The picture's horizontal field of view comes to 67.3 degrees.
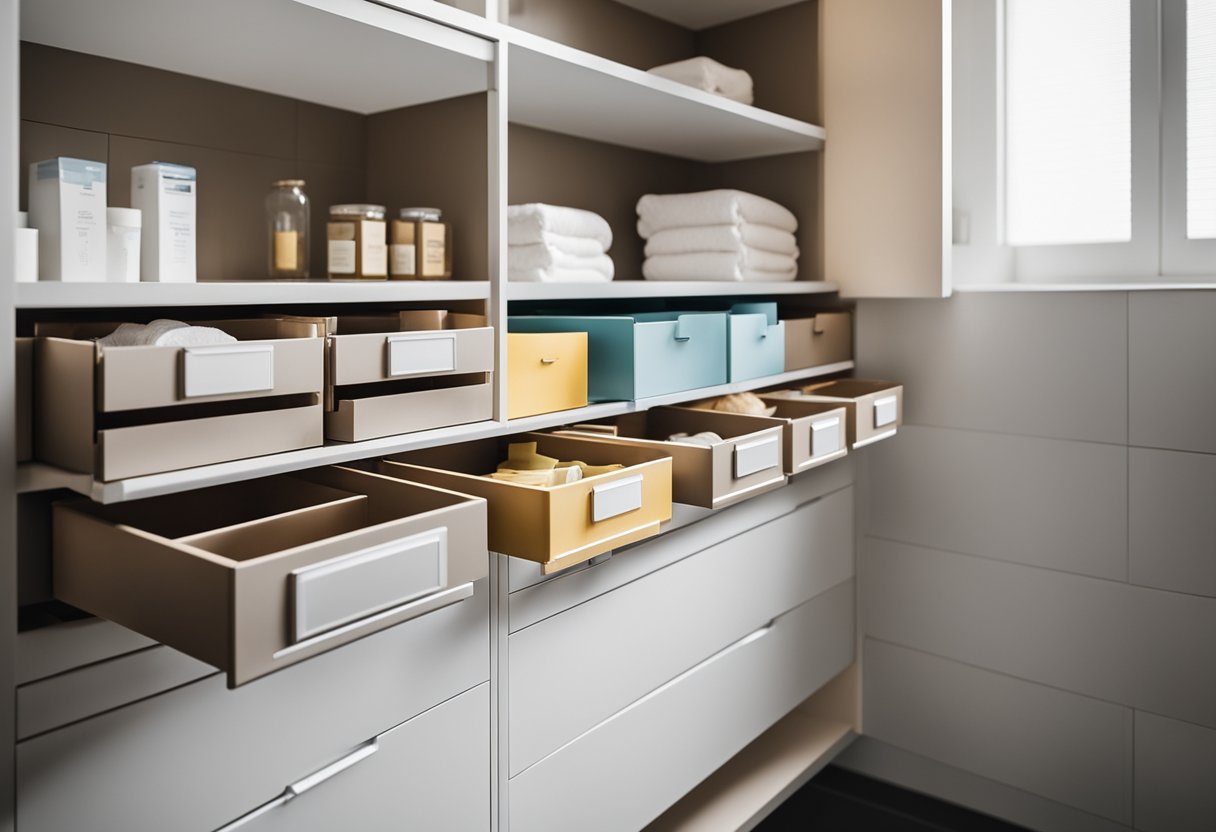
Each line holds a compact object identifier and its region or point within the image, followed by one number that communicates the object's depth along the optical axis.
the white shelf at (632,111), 1.40
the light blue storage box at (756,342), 1.71
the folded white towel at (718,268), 1.90
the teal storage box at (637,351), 1.47
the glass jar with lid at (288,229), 1.35
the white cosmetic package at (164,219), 1.03
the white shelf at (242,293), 0.87
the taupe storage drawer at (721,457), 1.38
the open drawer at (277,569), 0.81
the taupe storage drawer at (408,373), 1.10
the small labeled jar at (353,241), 1.30
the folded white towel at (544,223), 1.56
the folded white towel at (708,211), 1.90
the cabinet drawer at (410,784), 1.10
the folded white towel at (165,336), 0.96
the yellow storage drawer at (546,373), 1.34
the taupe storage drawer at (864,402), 1.80
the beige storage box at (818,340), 1.94
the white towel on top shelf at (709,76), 1.88
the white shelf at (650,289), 1.37
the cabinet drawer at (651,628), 1.39
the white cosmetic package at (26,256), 0.88
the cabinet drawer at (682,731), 1.45
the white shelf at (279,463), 0.89
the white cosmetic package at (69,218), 0.92
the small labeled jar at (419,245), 1.34
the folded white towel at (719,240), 1.90
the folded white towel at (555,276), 1.57
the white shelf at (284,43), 1.07
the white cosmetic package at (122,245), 0.98
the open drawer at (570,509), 1.13
